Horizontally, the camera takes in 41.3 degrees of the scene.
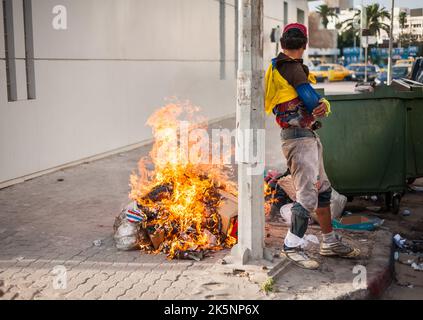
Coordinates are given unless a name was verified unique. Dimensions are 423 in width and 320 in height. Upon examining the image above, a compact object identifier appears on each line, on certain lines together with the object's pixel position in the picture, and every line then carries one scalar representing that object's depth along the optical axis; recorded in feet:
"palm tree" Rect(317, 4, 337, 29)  293.14
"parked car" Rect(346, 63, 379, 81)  136.98
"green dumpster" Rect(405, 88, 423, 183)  22.79
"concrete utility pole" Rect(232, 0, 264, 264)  14.69
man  15.19
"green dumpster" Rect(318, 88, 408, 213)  21.62
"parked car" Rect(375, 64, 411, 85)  108.58
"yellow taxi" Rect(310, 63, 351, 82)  134.92
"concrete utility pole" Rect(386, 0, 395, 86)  74.42
